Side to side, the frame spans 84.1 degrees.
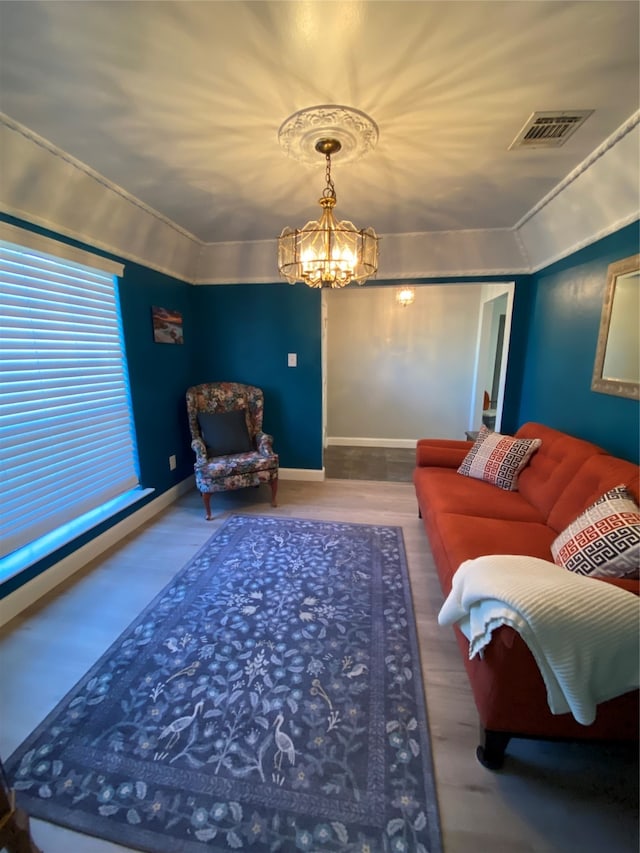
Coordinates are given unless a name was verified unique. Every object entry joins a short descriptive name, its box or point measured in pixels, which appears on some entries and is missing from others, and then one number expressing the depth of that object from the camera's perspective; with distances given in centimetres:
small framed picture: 312
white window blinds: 192
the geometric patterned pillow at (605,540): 122
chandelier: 172
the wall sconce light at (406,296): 436
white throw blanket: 97
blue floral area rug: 109
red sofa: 112
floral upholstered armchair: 303
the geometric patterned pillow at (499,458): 241
